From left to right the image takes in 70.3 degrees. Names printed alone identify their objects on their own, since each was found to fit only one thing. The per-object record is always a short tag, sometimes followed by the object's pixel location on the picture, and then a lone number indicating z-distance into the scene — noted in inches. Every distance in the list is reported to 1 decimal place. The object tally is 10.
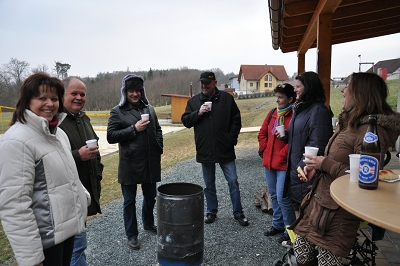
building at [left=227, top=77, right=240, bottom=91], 2958.9
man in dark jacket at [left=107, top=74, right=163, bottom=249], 129.8
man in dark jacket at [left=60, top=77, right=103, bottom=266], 96.5
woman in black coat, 96.0
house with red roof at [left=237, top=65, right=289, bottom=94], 2335.1
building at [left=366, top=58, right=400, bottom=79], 1198.2
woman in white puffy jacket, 59.8
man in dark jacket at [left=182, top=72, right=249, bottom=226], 151.0
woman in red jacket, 124.9
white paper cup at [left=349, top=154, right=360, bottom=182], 66.5
